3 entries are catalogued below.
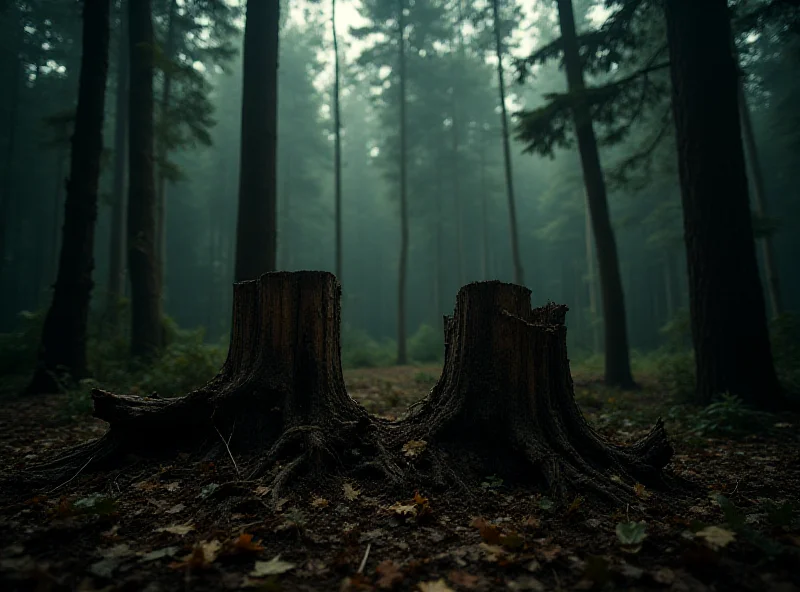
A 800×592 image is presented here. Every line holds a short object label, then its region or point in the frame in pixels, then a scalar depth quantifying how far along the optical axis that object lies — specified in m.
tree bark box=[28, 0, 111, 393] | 7.39
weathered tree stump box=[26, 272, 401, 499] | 3.04
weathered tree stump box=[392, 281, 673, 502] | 2.94
